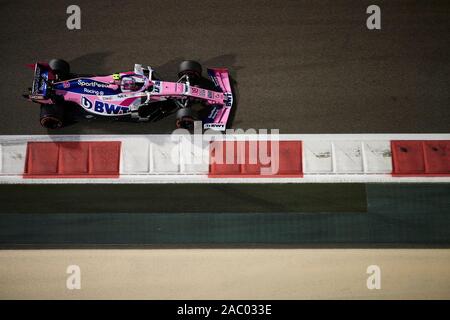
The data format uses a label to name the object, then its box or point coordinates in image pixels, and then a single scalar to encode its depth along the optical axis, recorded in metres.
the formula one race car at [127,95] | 18.67
